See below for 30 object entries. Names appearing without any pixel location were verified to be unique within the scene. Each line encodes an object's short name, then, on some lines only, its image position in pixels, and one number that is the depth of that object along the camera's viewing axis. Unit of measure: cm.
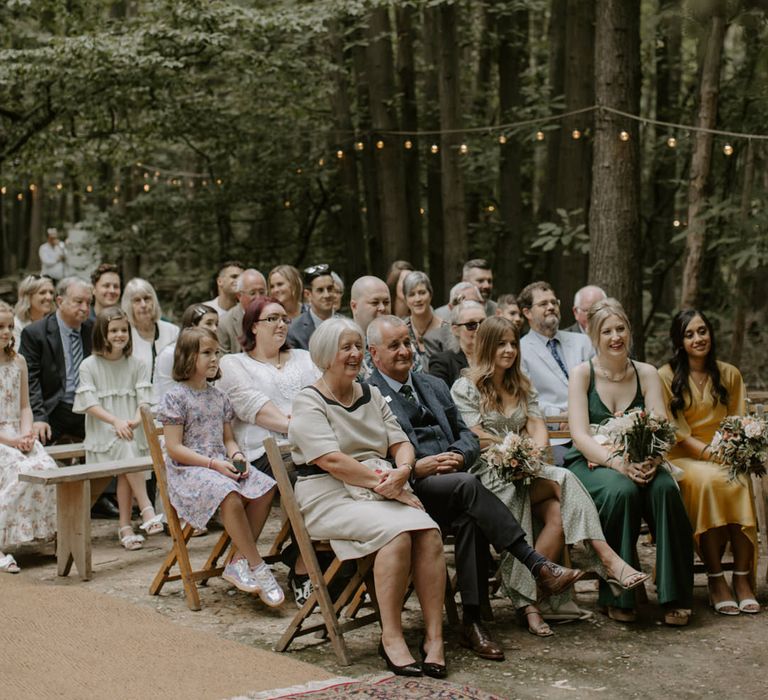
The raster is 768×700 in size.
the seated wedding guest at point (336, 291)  743
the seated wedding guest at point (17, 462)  643
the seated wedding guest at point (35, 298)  831
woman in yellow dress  551
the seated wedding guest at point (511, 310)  735
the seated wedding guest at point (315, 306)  736
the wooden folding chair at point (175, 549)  549
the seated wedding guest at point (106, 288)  786
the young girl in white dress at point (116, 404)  702
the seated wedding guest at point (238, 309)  770
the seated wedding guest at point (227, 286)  833
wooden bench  603
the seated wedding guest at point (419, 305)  736
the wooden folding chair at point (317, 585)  468
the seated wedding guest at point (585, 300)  743
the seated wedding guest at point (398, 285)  805
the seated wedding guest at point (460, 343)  630
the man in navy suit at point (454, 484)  489
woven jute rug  425
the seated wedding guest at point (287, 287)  779
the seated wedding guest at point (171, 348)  685
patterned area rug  407
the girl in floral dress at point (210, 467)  541
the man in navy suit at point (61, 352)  761
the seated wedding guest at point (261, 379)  605
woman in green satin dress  526
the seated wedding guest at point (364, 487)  453
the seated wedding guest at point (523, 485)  518
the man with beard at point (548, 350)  686
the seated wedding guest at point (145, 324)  768
